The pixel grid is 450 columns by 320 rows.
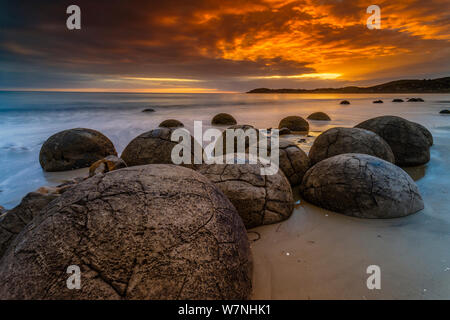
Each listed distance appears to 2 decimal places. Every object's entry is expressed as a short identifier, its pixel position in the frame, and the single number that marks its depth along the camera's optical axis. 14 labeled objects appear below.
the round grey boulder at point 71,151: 6.45
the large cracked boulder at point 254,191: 3.26
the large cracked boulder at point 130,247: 1.47
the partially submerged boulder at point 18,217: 2.79
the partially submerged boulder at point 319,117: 18.42
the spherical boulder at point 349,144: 5.10
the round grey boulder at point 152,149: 4.99
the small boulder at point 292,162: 4.74
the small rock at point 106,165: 4.64
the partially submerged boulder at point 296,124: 13.53
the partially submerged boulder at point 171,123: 13.63
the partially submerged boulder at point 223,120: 17.22
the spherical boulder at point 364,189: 3.44
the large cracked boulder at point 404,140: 6.20
